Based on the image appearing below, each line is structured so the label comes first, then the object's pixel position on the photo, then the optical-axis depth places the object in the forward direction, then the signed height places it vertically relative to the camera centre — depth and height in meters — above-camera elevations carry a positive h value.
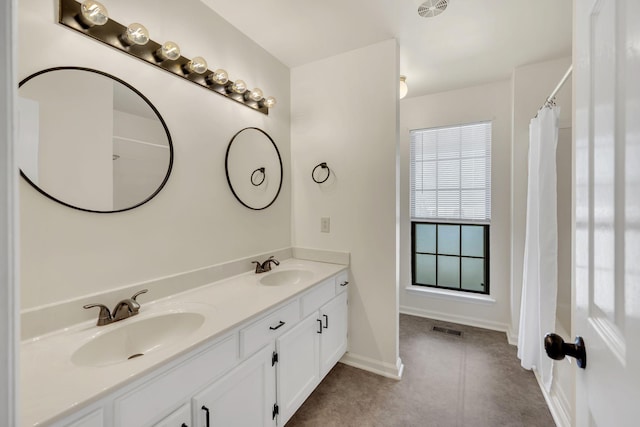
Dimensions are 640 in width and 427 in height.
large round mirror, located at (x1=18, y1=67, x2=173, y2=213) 1.02 +0.31
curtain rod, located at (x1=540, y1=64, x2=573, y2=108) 1.85 +0.78
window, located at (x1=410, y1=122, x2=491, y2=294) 2.86 +0.06
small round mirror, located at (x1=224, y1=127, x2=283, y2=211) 1.87 +0.33
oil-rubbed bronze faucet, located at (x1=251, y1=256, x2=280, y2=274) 1.95 -0.40
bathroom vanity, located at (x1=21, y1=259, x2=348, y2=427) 0.76 -0.55
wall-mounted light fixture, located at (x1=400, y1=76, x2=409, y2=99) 2.44 +1.13
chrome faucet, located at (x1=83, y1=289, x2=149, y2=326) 1.13 -0.44
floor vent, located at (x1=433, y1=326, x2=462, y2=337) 2.69 -1.24
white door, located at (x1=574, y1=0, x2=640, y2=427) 0.43 +0.00
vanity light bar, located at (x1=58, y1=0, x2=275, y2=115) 1.11 +0.82
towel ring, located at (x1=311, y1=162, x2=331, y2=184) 2.24 +0.34
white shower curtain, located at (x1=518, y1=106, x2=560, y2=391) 1.80 -0.25
